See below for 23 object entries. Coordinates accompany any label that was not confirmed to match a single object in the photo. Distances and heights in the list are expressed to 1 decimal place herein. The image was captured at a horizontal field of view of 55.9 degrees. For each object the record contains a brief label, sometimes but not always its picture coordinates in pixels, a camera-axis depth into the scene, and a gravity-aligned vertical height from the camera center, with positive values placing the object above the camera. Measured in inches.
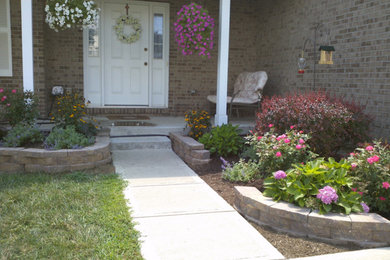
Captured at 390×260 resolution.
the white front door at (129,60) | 295.3 +14.3
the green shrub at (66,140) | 175.6 -30.3
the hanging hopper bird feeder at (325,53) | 203.6 +16.2
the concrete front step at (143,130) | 229.6 -32.7
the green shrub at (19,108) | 191.0 -16.7
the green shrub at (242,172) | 158.1 -39.8
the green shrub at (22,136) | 177.8 -29.4
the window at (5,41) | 266.5 +24.8
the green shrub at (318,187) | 111.0 -33.3
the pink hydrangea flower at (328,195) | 109.1 -33.5
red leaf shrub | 162.4 -17.4
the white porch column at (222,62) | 225.0 +11.0
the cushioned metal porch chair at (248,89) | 272.1 -6.8
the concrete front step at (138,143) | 215.8 -38.3
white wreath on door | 295.1 +39.6
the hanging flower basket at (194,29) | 222.5 +30.4
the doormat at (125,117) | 275.5 -29.9
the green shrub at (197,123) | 221.9 -26.4
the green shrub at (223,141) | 197.6 -33.0
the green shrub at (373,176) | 115.2 -29.5
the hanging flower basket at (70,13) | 199.8 +34.8
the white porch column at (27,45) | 198.2 +16.8
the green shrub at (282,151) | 139.7 -26.6
